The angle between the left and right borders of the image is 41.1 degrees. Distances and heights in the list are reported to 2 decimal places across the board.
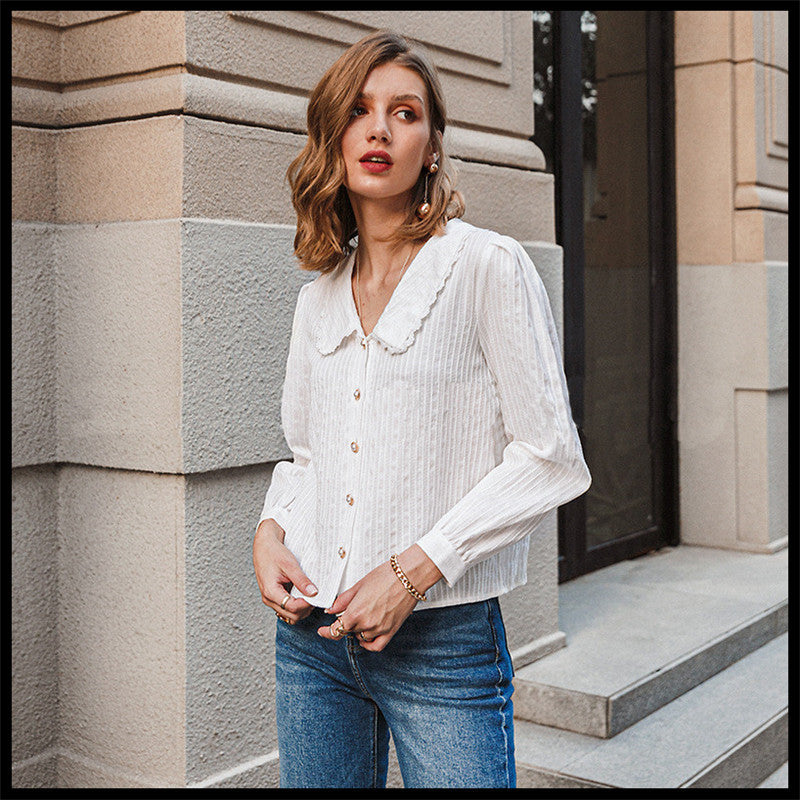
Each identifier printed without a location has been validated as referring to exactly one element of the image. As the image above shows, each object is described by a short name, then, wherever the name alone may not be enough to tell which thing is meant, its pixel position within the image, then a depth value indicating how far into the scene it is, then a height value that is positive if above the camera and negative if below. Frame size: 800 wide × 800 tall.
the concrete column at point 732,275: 6.40 +0.78
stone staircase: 3.69 -1.15
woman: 1.85 -0.10
